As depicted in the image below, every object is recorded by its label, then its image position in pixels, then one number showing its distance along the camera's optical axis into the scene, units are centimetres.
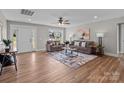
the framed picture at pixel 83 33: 576
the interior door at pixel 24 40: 544
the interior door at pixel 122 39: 433
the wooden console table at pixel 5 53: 248
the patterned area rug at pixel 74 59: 316
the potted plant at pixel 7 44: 260
